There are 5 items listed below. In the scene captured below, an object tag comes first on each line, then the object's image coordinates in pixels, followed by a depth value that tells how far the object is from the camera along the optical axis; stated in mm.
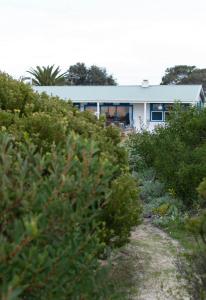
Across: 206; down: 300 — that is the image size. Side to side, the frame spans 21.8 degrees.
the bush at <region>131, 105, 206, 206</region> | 8180
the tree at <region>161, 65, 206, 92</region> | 73750
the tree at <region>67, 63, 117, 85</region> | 72688
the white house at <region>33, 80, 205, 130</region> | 35906
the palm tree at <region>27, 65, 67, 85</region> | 52156
